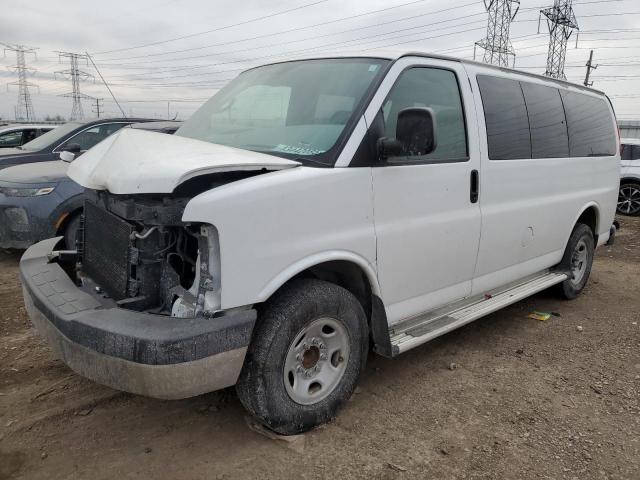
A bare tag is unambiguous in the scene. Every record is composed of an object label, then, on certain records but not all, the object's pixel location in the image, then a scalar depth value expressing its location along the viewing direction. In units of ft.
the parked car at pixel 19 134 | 36.60
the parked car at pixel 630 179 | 41.55
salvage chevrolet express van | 8.14
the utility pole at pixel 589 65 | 127.44
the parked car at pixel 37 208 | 19.39
